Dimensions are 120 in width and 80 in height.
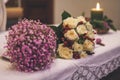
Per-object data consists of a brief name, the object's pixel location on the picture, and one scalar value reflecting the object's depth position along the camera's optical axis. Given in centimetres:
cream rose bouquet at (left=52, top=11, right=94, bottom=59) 83
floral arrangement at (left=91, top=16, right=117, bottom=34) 121
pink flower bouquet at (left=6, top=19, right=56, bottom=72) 69
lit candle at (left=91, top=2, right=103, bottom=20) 125
